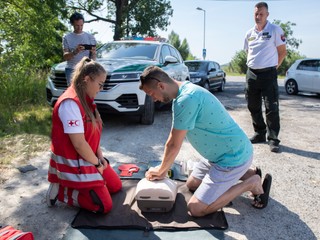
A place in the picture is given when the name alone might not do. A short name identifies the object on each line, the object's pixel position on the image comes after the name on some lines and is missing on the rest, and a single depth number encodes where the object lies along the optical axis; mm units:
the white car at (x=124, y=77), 5496
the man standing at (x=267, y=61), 4734
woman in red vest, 2678
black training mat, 2729
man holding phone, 5379
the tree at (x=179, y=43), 48672
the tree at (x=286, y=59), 32953
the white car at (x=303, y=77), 11992
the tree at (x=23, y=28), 7168
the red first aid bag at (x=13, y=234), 2156
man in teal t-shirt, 2631
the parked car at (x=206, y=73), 11414
